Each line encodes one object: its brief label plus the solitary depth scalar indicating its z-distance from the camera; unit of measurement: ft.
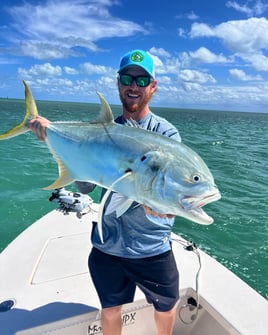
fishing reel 12.19
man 7.10
